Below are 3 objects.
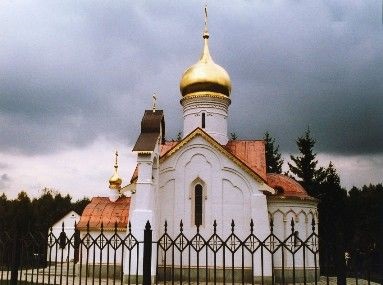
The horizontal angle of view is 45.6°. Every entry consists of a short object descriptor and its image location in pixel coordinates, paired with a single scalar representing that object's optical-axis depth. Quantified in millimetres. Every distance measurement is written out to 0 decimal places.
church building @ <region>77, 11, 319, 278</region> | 18391
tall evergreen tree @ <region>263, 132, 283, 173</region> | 39125
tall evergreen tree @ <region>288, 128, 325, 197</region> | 35125
